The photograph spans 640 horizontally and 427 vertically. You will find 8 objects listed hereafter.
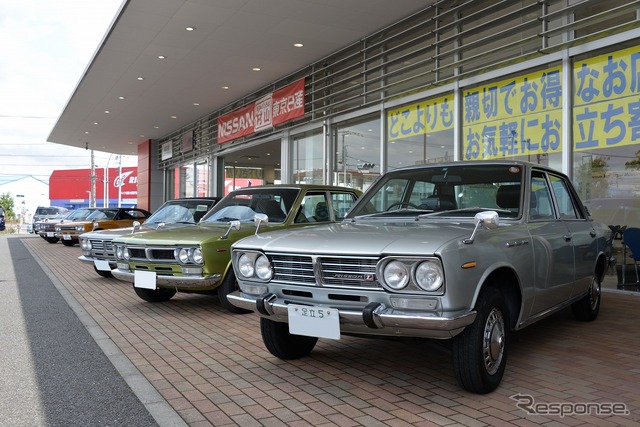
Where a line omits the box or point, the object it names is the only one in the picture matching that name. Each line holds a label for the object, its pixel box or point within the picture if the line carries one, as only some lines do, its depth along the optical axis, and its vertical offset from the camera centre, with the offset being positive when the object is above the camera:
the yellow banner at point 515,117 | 8.47 +1.67
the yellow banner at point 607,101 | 7.45 +1.65
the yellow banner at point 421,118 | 10.42 +1.99
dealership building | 7.82 +2.79
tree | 72.66 +1.59
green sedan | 6.07 -0.30
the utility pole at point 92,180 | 43.72 +2.80
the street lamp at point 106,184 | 52.19 +2.87
